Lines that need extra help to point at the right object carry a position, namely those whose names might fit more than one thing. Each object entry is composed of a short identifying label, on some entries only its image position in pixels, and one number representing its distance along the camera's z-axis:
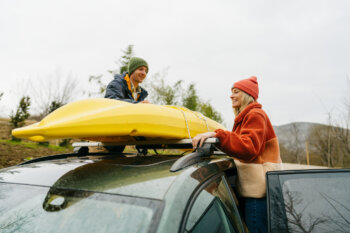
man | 2.71
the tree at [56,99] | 16.70
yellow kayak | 1.37
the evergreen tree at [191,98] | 20.53
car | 1.00
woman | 1.66
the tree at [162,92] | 19.88
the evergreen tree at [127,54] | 18.48
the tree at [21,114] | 12.16
